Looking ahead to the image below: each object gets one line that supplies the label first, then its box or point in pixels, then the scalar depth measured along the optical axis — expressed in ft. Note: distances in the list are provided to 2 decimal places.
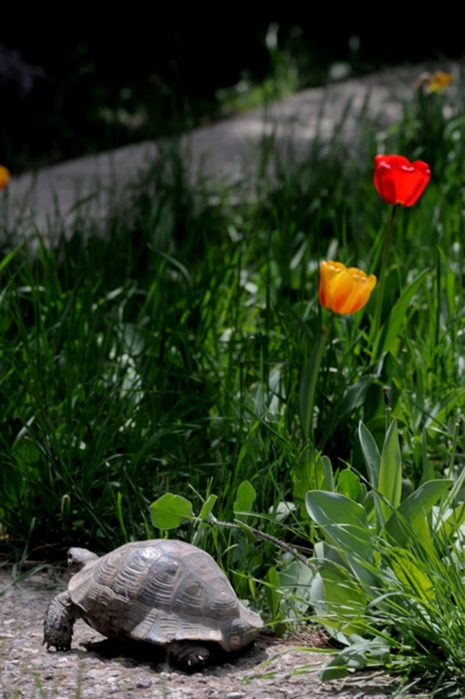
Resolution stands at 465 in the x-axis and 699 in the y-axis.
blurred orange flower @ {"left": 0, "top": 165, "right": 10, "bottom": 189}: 21.75
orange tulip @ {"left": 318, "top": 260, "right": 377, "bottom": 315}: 14.28
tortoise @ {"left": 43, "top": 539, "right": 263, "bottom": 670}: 12.32
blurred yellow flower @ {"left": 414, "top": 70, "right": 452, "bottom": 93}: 33.14
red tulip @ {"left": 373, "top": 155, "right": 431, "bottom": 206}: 15.85
